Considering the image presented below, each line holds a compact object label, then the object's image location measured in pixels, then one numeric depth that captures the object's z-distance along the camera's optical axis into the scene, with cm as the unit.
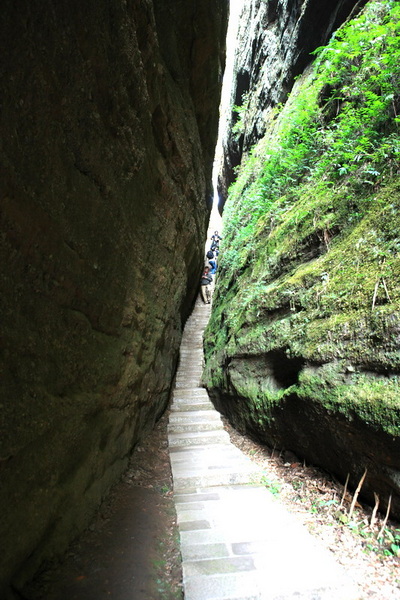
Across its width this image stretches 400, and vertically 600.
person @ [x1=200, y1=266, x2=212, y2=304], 1390
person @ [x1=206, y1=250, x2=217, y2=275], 1708
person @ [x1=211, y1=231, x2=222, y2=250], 1830
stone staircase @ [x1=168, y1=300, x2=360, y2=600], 218
